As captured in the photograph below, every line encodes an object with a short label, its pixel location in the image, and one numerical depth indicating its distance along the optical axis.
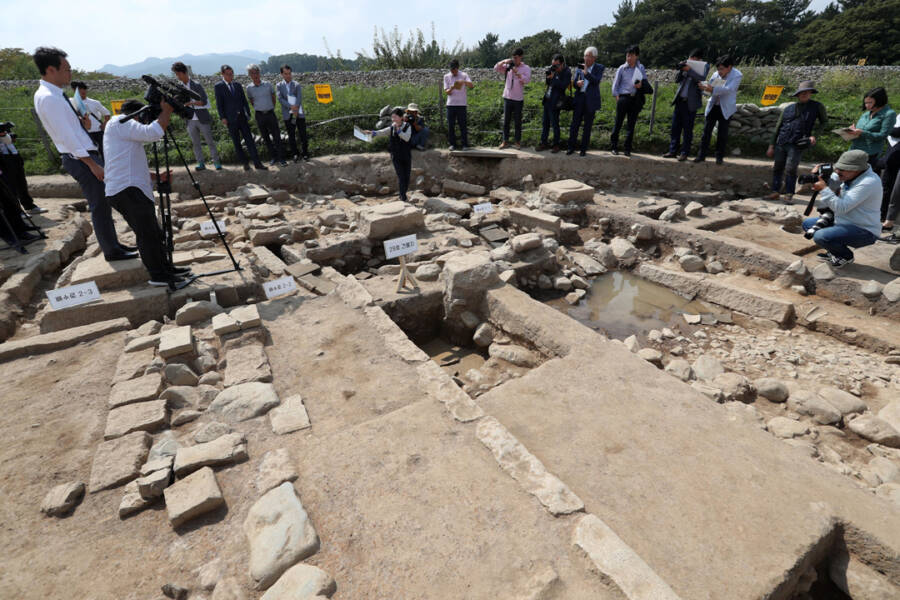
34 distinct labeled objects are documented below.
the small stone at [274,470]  2.36
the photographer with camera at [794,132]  6.48
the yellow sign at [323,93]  9.61
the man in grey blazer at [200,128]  7.91
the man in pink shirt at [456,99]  8.46
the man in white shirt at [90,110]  6.01
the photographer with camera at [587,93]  7.87
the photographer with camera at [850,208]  4.54
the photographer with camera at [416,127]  6.78
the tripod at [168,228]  4.34
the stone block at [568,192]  7.32
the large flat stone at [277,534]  1.93
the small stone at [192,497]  2.16
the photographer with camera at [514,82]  8.38
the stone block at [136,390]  2.99
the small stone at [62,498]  2.27
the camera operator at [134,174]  3.70
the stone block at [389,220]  6.06
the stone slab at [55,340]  3.57
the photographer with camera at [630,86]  7.80
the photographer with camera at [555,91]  8.12
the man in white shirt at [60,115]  3.68
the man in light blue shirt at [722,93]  7.31
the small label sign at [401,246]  4.38
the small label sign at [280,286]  4.41
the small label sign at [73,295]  3.88
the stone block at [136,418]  2.75
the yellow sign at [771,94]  8.09
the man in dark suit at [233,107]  7.80
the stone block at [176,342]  3.42
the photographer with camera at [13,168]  6.35
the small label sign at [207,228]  5.80
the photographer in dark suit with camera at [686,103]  7.66
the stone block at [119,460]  2.42
